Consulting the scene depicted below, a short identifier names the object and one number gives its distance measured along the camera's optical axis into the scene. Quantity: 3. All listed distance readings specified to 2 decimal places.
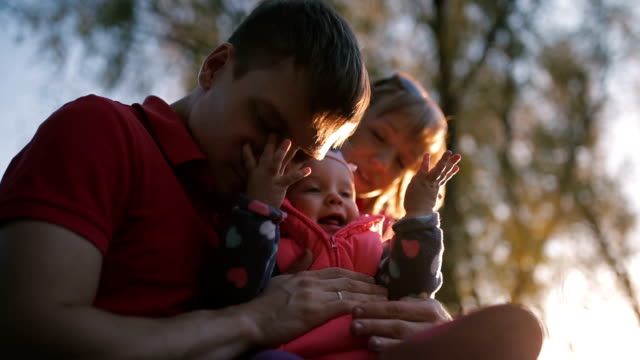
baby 1.12
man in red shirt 0.85
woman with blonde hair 1.81
